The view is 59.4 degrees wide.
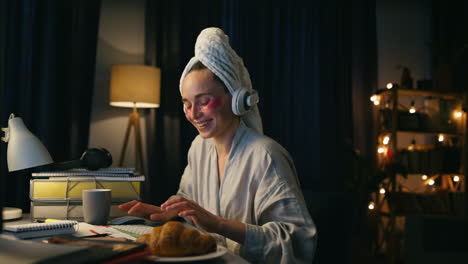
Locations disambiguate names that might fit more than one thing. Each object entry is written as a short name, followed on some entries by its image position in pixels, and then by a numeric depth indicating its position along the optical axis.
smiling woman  1.00
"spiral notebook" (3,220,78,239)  0.96
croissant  0.77
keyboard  1.06
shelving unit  3.70
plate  0.73
